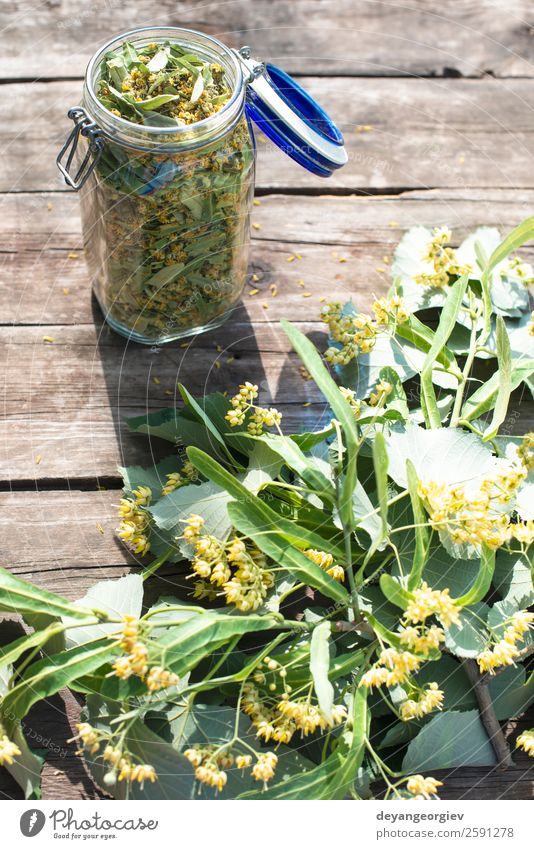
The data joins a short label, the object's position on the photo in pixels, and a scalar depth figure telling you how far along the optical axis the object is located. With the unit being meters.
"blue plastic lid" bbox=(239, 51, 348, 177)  0.72
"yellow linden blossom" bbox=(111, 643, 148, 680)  0.51
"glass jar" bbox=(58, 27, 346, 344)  0.67
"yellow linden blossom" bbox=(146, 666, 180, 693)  0.51
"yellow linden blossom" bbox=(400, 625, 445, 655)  0.55
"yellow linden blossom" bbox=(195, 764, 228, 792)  0.53
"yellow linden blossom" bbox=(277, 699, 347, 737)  0.55
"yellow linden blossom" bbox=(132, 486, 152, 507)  0.68
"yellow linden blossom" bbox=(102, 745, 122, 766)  0.53
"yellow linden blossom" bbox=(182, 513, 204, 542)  0.59
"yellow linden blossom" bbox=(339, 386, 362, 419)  0.68
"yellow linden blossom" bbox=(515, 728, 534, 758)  0.61
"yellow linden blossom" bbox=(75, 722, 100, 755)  0.54
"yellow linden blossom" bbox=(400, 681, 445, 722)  0.57
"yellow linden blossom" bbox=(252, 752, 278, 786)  0.53
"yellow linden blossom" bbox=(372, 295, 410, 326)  0.73
